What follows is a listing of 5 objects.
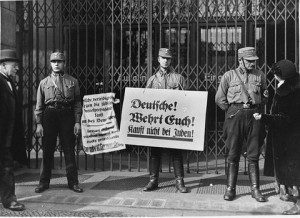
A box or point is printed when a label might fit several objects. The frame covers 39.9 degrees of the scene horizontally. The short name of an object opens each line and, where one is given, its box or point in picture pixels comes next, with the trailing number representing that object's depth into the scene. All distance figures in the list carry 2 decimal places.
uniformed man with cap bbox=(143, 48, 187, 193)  6.26
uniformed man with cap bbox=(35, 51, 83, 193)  6.15
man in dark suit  5.27
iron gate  7.34
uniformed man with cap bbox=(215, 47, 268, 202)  5.77
